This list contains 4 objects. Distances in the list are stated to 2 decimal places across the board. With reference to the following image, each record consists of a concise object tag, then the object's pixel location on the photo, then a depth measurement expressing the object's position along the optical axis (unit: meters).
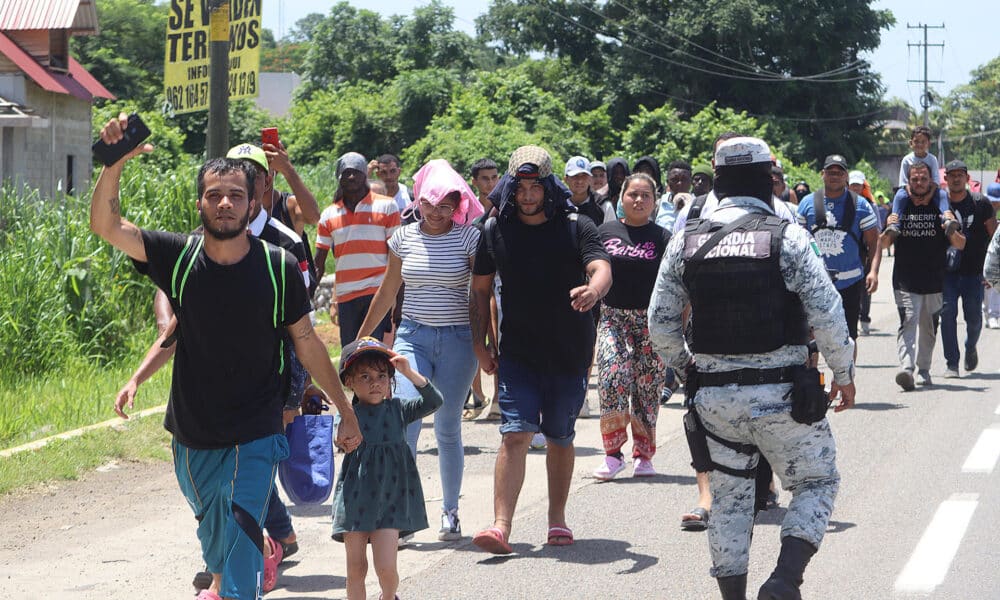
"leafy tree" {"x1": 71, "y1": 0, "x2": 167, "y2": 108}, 51.16
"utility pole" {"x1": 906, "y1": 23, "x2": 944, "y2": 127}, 74.81
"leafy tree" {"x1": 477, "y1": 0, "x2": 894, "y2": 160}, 52.97
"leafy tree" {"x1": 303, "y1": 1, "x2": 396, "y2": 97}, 54.56
